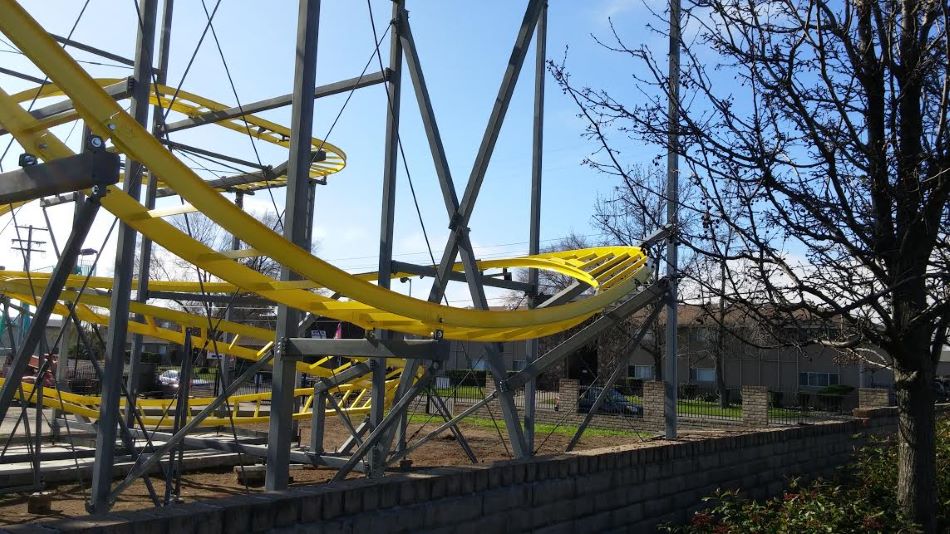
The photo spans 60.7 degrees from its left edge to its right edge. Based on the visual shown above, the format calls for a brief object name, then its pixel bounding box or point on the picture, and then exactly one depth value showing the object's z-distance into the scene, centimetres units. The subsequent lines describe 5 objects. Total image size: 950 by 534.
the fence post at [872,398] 1894
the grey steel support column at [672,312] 827
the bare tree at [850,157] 628
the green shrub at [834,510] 707
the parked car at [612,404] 2162
